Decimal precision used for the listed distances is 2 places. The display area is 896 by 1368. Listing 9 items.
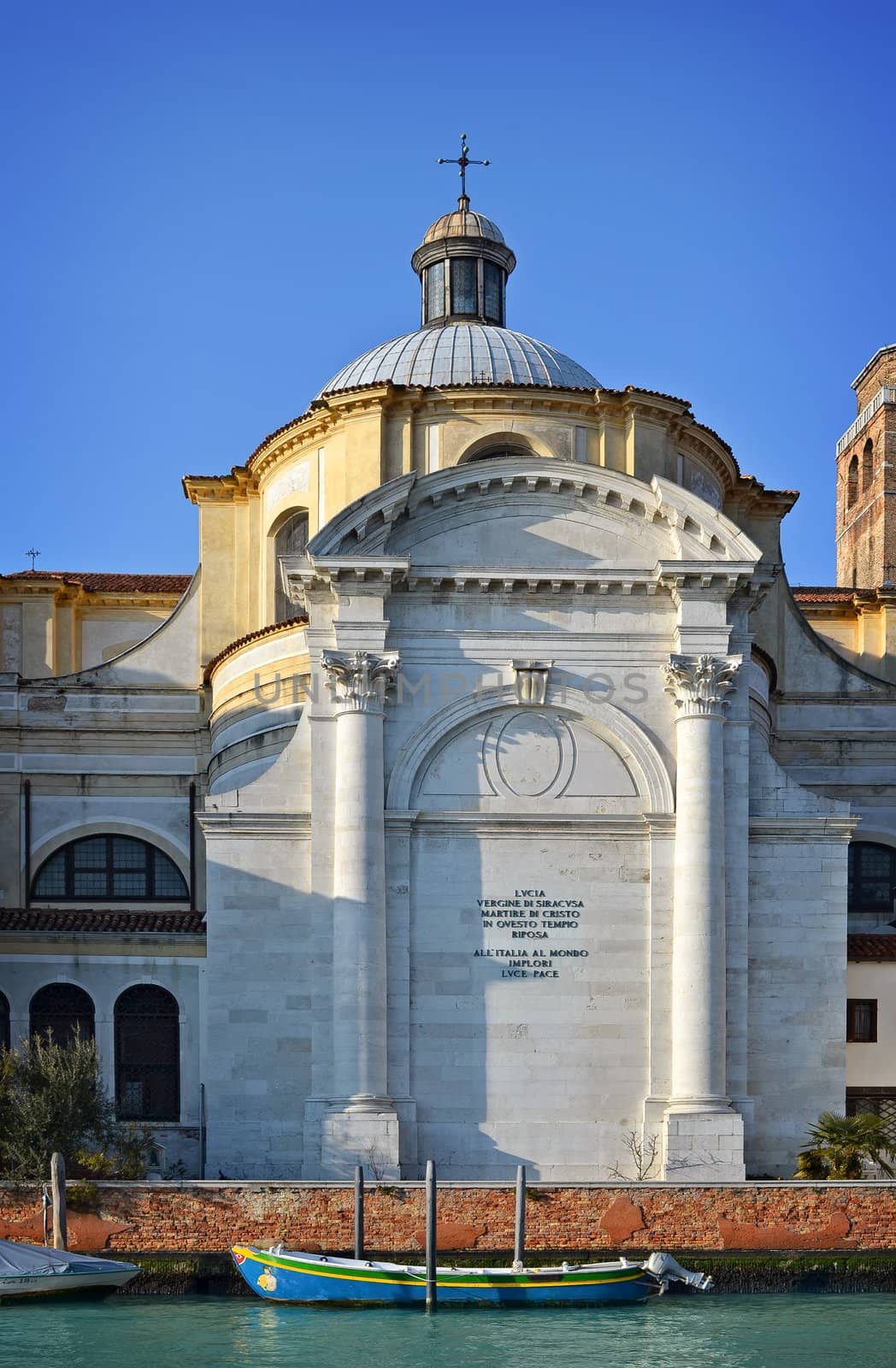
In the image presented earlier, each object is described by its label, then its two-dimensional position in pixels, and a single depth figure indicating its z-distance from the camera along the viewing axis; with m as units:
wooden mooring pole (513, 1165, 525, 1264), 26.25
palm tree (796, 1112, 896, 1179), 28.89
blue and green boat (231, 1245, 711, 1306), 25.77
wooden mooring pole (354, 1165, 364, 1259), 26.48
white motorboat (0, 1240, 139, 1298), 25.31
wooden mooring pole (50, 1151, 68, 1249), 26.38
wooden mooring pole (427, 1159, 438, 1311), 25.77
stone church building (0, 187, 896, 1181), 30.62
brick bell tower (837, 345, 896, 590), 67.88
